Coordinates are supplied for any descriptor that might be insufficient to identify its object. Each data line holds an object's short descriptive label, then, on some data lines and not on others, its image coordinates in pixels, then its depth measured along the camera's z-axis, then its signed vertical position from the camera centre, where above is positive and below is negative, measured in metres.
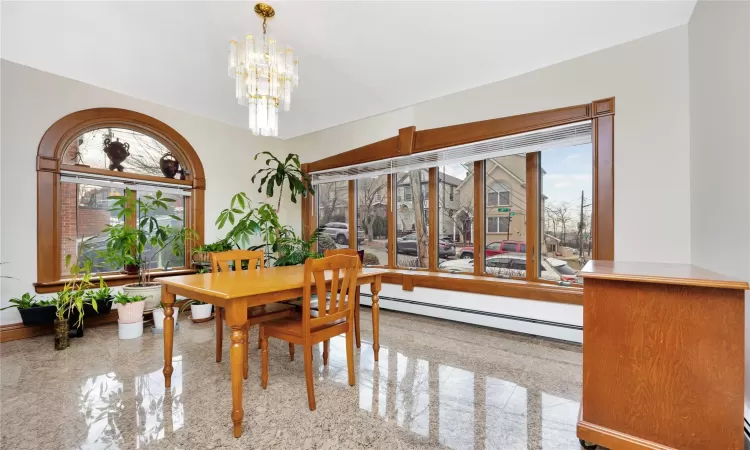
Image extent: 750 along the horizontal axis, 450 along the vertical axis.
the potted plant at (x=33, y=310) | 3.03 -0.78
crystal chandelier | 2.32 +1.11
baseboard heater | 2.95 -0.92
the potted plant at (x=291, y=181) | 4.34 +0.61
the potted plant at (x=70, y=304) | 2.89 -0.73
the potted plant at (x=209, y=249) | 4.12 -0.29
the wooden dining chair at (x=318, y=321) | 1.92 -0.62
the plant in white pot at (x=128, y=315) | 3.16 -0.87
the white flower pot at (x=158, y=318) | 3.38 -0.96
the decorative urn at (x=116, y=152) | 3.72 +0.86
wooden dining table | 1.67 -0.40
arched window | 3.25 +0.54
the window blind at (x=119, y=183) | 3.45 +0.50
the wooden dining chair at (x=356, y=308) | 2.81 -0.73
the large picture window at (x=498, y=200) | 2.87 +0.27
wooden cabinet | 1.24 -0.55
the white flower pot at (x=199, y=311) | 3.74 -0.98
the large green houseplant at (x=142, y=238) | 3.40 -0.14
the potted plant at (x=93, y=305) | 3.16 -0.82
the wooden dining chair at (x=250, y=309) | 2.44 -0.68
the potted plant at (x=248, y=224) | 4.16 +0.02
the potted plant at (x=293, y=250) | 3.95 -0.32
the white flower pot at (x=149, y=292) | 3.46 -0.71
